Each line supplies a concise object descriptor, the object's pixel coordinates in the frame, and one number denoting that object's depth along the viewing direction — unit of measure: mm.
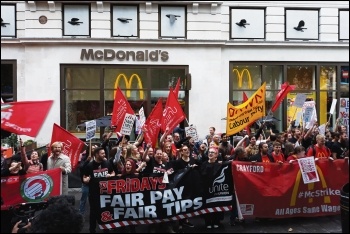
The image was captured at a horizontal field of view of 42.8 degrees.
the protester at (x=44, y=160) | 9459
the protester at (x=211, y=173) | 8578
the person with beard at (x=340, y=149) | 10041
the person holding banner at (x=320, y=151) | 9820
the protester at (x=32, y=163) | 8016
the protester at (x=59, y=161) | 8883
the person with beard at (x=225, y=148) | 9883
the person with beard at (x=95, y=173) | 8080
